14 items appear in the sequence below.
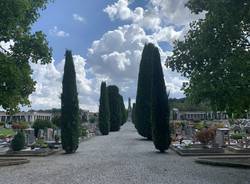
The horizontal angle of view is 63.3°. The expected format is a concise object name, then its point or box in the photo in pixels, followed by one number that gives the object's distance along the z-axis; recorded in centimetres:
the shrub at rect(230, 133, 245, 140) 1367
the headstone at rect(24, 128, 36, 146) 1363
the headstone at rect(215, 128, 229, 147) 1179
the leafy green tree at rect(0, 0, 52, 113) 777
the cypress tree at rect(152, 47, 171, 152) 1066
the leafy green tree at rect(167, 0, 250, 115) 608
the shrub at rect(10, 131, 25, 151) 1125
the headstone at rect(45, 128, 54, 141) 1569
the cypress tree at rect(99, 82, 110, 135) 2243
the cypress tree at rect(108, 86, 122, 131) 2635
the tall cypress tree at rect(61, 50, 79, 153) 1144
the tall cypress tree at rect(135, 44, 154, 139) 1556
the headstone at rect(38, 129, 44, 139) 1622
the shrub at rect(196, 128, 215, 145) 1045
